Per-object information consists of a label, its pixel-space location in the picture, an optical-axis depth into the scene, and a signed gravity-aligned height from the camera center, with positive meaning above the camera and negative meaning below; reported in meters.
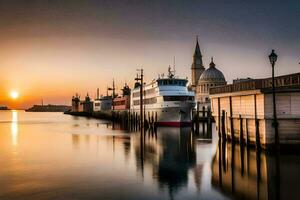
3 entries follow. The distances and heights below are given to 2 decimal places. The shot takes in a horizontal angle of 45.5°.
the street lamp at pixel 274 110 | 24.59 -0.32
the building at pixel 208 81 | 186.38 +14.37
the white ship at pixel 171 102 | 69.45 +1.23
